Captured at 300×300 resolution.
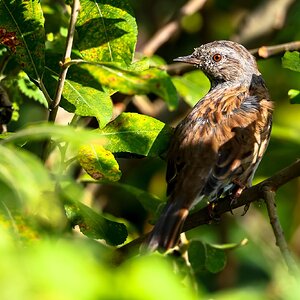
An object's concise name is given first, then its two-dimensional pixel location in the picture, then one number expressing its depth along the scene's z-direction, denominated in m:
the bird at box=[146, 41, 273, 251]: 8.09
